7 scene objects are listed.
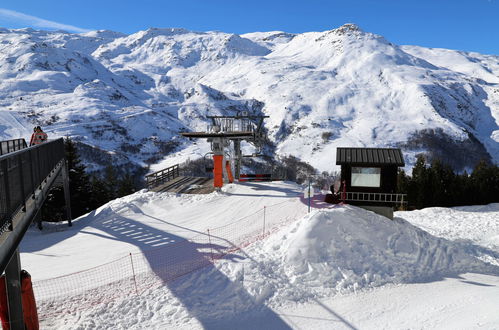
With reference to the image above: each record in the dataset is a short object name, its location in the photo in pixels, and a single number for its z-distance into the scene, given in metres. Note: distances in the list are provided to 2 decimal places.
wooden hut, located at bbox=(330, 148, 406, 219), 18.05
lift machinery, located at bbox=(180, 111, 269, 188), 25.28
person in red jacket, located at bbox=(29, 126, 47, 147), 17.75
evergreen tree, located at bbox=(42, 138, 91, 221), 33.28
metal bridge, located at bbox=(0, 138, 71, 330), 7.70
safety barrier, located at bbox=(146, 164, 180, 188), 26.53
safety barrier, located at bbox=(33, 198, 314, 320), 11.15
